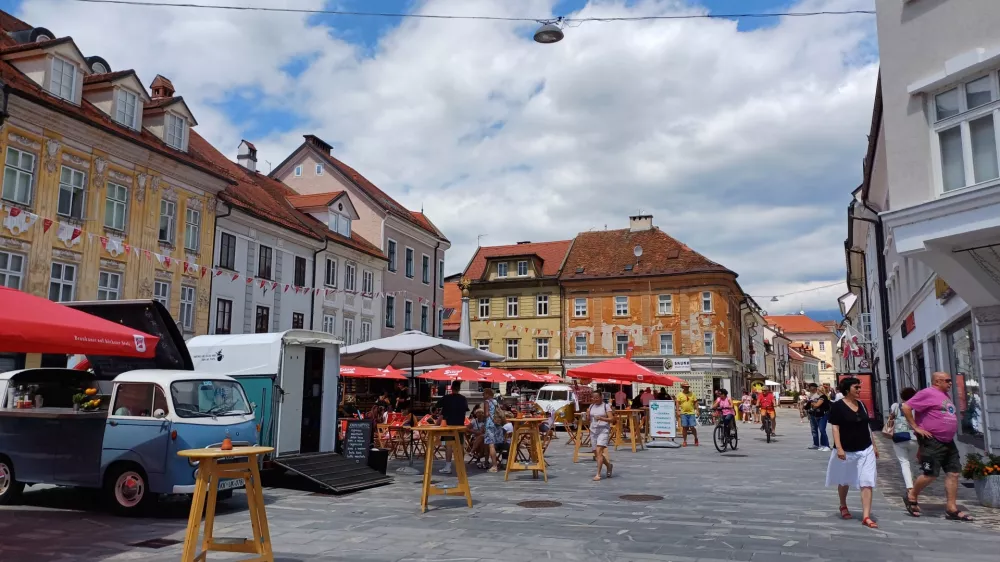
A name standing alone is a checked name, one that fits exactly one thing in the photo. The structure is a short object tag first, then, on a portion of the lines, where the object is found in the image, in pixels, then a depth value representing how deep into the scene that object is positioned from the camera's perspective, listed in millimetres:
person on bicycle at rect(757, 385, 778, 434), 24984
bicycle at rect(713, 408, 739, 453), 20234
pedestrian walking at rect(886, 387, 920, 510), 9965
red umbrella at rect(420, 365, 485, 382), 20809
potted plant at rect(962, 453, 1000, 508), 10180
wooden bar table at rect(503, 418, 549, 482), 13469
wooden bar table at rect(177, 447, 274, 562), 6375
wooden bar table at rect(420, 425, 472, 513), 10359
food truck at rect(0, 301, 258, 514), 10133
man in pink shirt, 9352
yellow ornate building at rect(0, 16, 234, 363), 19031
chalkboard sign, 13836
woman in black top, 9156
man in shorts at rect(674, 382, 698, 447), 22969
